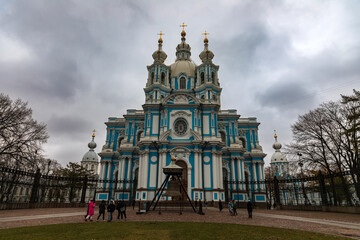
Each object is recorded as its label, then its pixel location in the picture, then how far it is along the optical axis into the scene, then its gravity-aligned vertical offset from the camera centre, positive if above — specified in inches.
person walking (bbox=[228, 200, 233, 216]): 614.5 -46.1
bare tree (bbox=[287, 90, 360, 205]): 770.8 +198.6
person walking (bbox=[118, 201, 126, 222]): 483.6 -39.9
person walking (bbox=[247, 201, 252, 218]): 529.4 -38.6
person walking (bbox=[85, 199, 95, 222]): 457.1 -42.5
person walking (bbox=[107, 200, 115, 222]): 445.0 -40.5
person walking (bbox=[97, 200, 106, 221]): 483.6 -40.6
